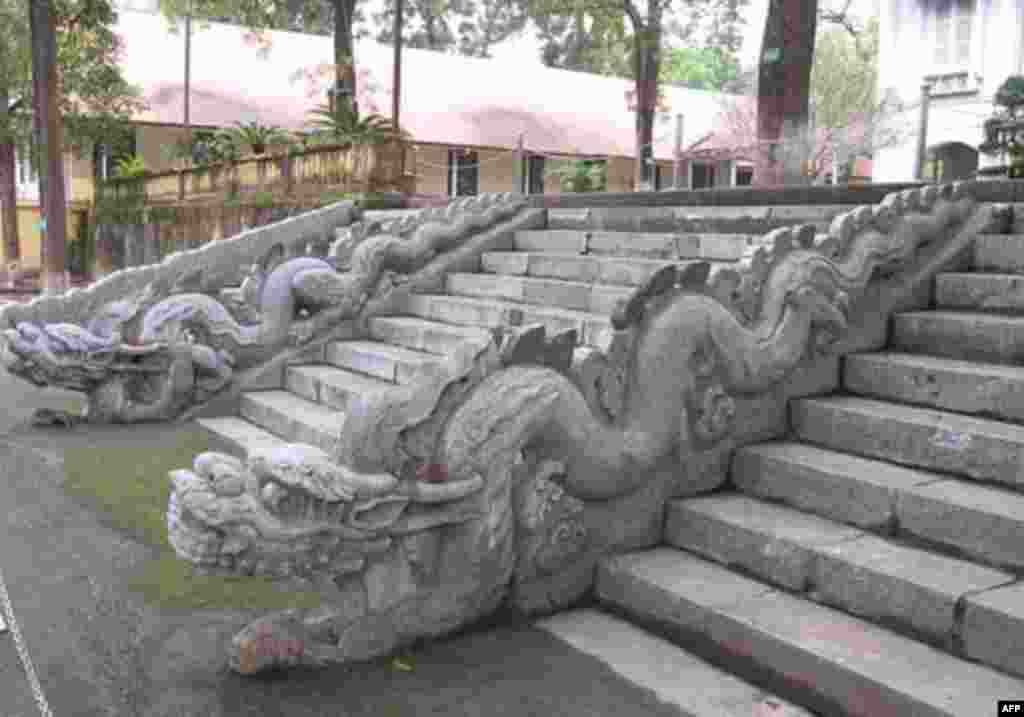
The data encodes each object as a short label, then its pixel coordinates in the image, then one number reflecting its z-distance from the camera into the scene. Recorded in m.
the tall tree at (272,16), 18.72
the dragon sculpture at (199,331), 7.20
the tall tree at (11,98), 22.27
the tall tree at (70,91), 20.88
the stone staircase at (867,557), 3.14
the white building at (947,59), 18.67
